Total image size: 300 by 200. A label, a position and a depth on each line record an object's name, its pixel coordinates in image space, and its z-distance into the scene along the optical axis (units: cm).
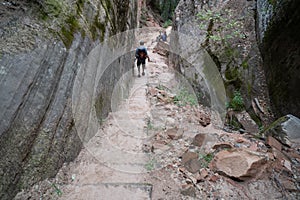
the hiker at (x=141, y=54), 837
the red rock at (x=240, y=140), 339
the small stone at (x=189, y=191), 257
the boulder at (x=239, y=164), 262
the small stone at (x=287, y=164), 269
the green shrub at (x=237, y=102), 482
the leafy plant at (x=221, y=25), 578
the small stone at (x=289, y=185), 243
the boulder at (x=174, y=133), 394
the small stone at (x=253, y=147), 307
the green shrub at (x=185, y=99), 623
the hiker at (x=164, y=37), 1800
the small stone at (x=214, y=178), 270
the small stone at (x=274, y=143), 307
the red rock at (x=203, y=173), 277
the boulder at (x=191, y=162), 294
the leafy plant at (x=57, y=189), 263
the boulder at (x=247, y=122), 433
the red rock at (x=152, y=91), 706
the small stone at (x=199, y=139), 348
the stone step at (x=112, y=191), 260
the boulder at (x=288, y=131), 309
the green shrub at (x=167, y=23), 2795
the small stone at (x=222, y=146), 319
